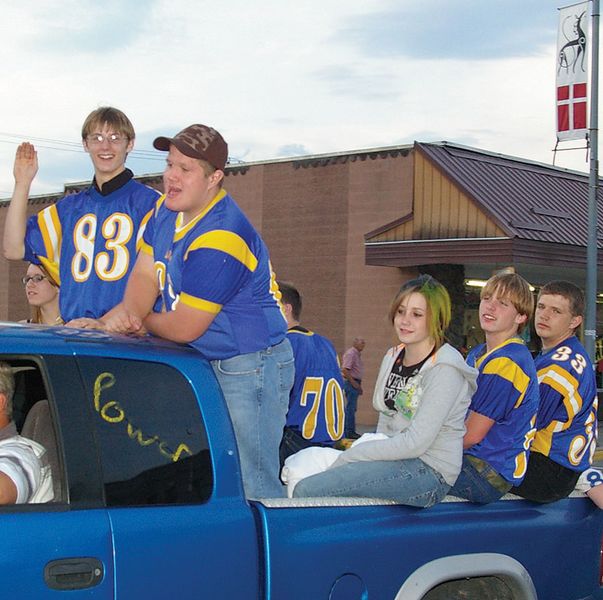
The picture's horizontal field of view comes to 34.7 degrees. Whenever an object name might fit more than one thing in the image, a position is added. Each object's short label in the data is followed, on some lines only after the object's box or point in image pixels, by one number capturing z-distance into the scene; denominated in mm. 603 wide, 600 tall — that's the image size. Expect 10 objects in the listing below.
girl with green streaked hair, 3469
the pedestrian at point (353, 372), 17078
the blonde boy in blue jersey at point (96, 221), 4312
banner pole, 15180
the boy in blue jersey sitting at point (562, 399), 4373
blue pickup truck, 2576
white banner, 15164
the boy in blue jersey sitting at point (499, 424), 3779
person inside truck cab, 2660
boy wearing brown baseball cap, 3383
